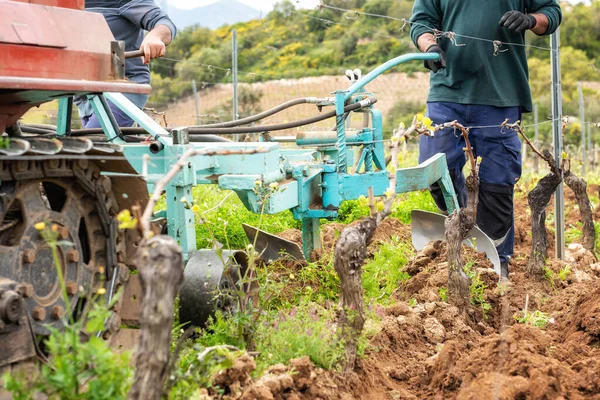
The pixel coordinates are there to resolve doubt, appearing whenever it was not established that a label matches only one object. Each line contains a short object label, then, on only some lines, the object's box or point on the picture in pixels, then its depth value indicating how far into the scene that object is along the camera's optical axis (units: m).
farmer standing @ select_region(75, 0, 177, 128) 6.54
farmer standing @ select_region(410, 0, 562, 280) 6.96
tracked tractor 3.53
